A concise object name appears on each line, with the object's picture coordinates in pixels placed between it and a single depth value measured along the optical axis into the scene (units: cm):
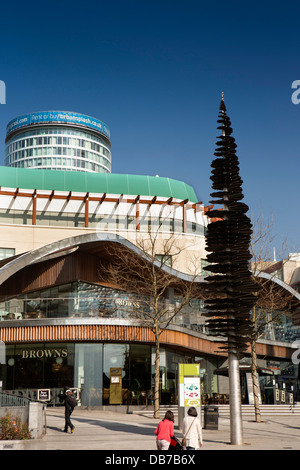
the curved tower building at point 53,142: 16012
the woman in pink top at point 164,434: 1215
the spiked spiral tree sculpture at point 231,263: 1842
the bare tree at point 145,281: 3252
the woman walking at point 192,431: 1320
